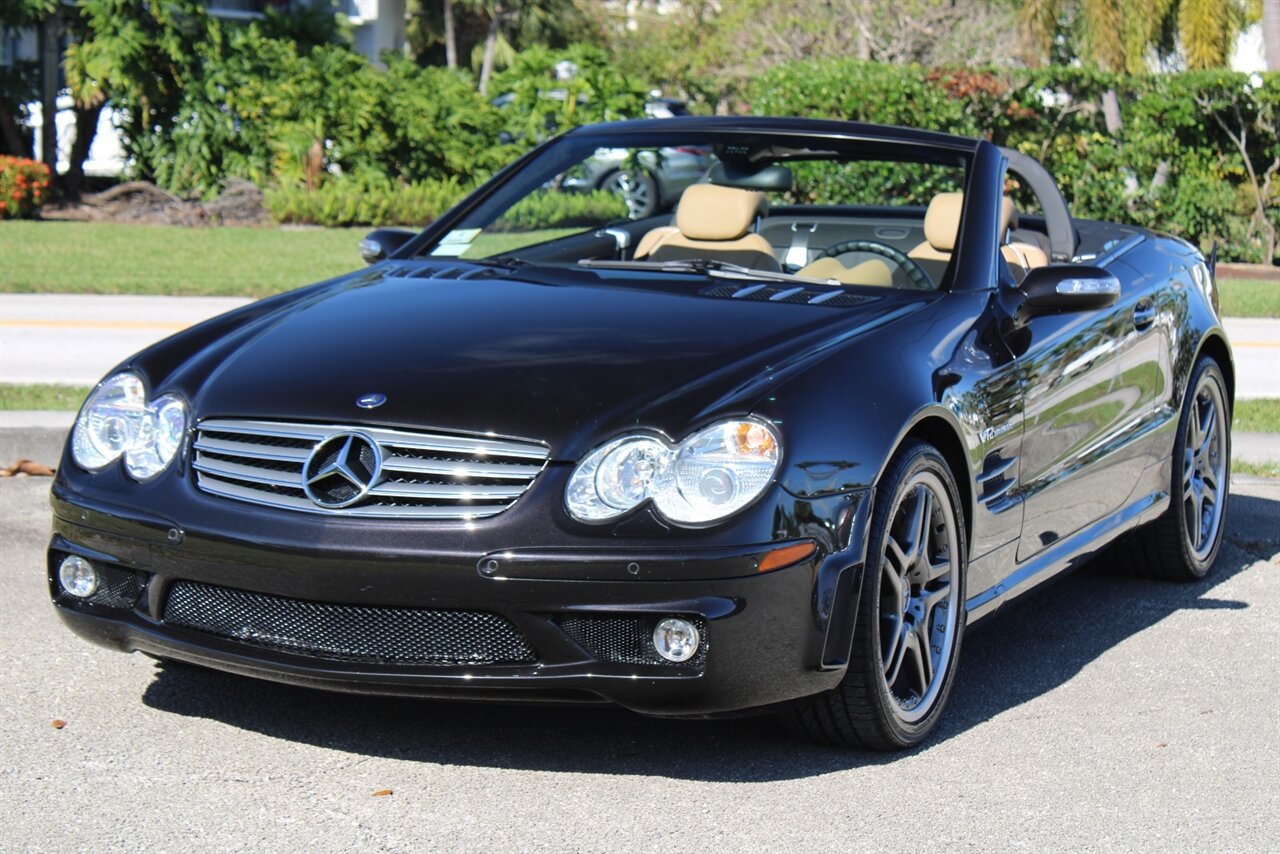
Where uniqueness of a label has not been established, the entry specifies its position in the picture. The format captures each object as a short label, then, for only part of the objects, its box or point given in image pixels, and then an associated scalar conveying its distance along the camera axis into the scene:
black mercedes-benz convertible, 3.94
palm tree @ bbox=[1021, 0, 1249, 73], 25.03
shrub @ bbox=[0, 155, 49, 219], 20.48
